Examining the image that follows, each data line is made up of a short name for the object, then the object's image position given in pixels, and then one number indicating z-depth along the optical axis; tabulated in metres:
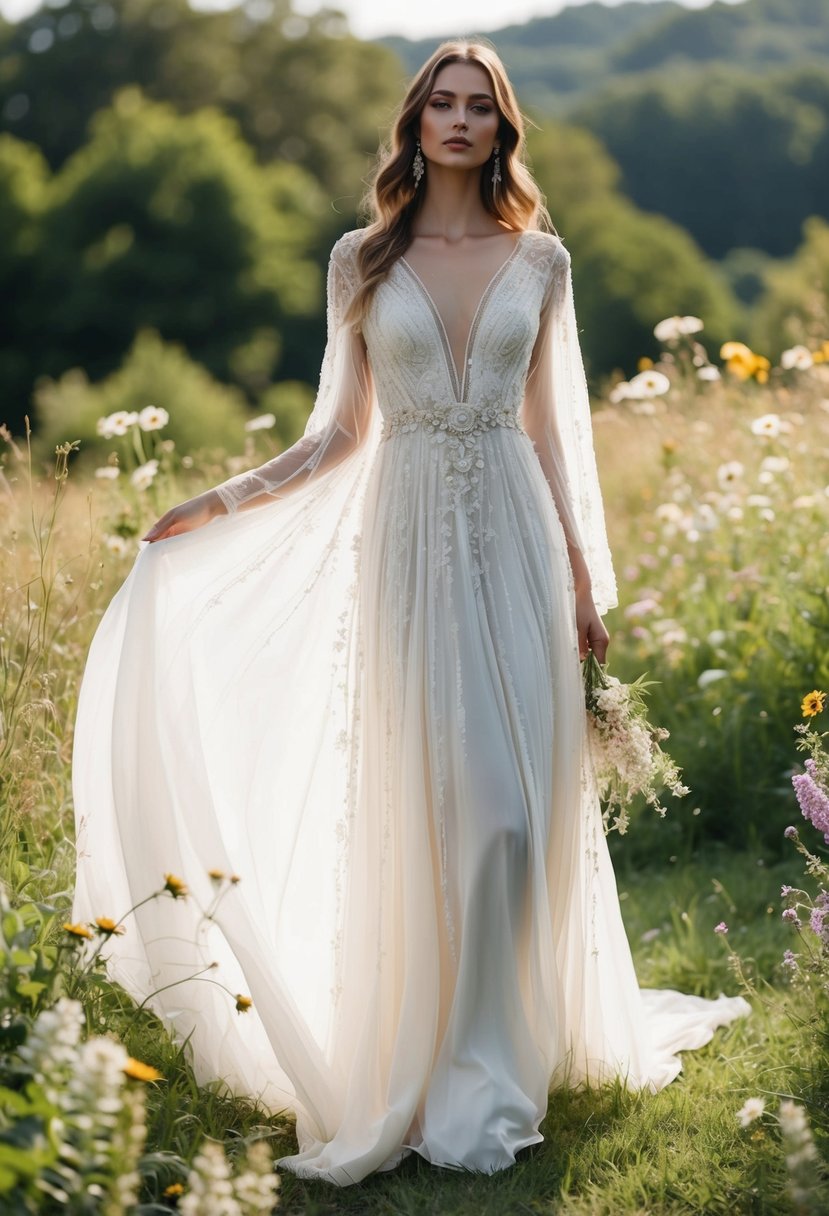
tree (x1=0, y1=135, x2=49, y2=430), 33.91
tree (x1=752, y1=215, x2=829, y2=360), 36.84
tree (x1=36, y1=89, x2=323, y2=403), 34.28
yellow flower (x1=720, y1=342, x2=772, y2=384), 7.17
